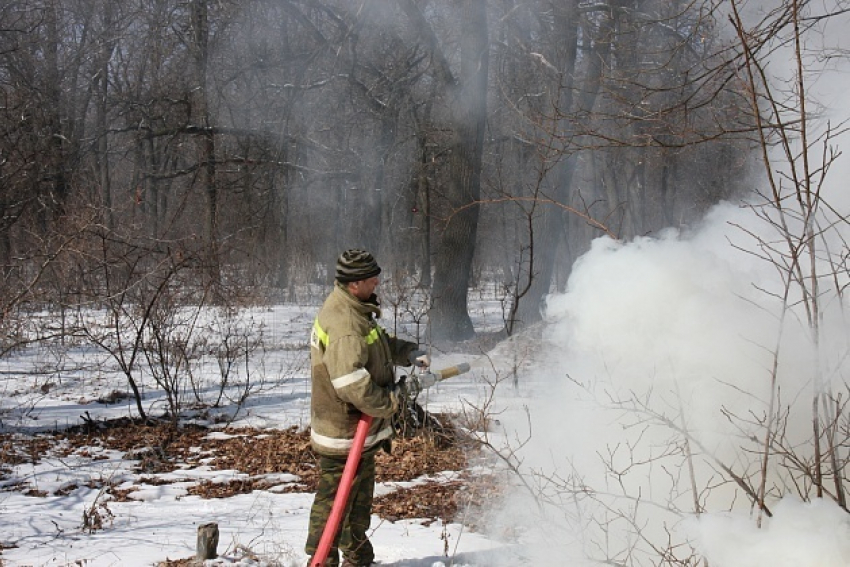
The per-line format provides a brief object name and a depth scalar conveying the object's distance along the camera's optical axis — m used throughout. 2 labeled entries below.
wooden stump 4.01
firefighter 3.64
